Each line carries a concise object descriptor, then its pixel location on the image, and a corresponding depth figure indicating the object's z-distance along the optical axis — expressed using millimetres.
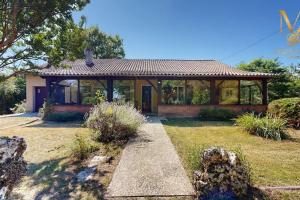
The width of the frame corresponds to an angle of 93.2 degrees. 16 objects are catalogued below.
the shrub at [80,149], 3909
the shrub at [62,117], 8965
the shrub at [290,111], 6993
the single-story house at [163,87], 10220
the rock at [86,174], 3006
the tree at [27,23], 3612
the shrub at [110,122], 4974
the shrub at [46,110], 9390
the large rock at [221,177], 2385
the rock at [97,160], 3555
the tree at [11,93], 13873
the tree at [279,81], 12735
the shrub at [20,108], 12869
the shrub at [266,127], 5528
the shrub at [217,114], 9108
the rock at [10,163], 1803
